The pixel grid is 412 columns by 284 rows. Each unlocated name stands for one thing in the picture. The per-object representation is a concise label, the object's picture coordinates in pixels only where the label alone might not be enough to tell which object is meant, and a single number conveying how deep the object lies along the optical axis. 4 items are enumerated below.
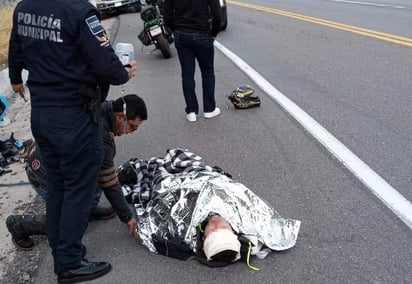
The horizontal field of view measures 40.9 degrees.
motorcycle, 11.20
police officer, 3.13
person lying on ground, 3.56
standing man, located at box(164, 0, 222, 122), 6.54
